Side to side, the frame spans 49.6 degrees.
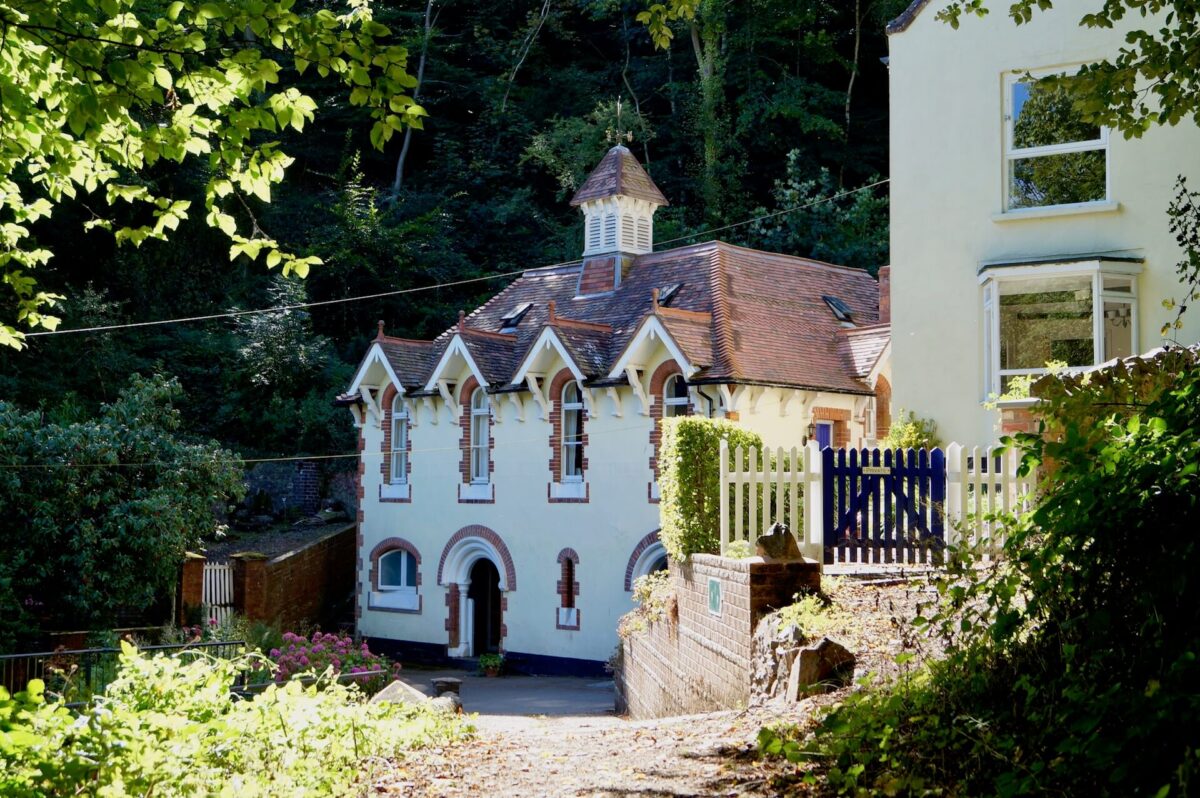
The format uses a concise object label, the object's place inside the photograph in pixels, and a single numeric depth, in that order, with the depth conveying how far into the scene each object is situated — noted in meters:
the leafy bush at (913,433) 19.22
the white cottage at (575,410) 26.55
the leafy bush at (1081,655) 5.13
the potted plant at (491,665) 28.89
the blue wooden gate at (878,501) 13.55
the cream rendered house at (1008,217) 18.11
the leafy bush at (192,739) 6.73
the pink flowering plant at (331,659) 18.55
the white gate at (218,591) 28.58
